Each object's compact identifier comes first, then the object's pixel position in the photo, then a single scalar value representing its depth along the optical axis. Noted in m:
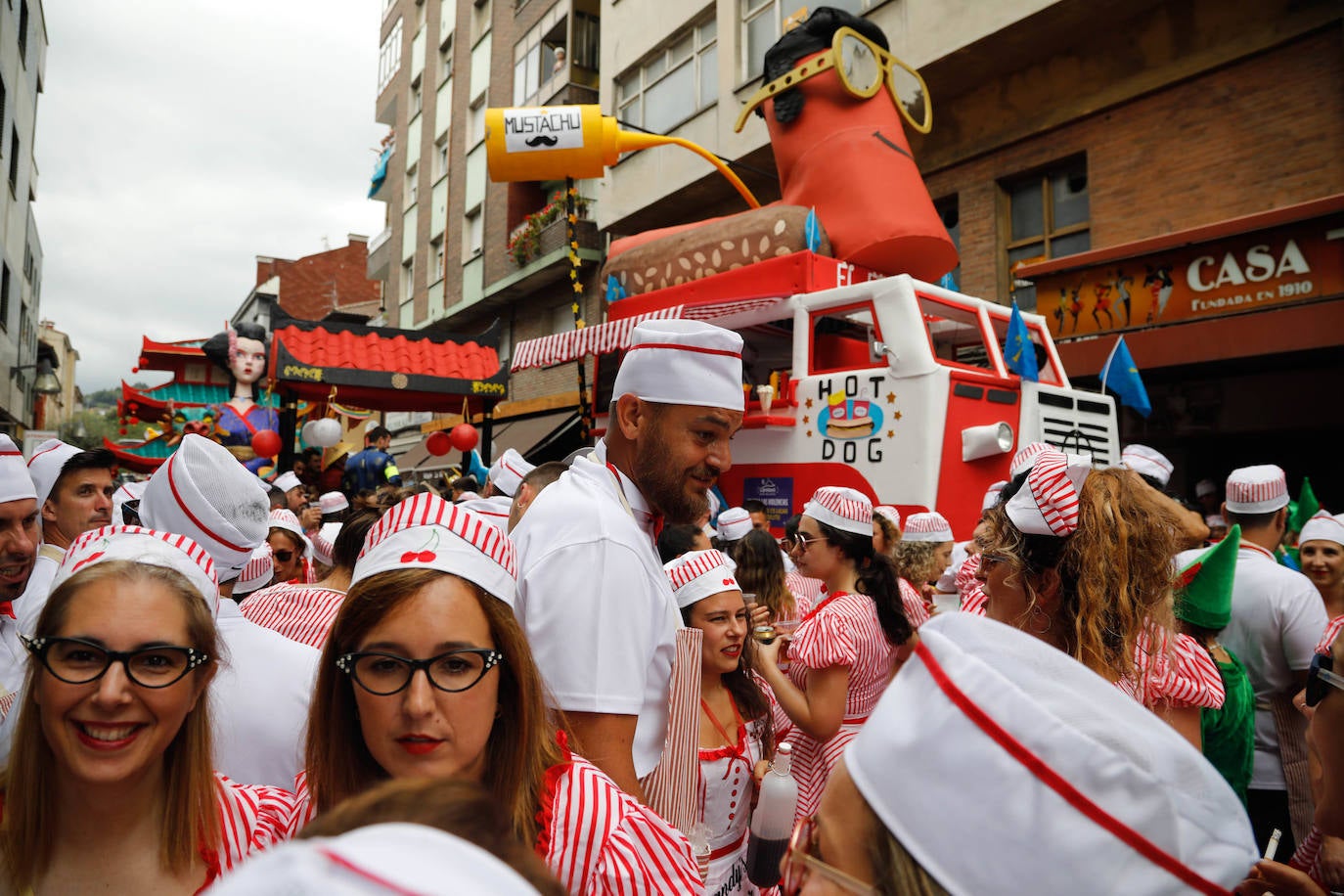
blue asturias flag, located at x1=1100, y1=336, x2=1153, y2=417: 8.02
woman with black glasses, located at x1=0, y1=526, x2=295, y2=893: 1.55
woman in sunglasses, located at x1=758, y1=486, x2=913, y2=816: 3.52
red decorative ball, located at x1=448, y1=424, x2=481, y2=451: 12.46
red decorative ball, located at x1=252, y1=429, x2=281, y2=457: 11.57
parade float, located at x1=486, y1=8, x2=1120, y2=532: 7.10
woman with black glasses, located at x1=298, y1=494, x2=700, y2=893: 1.56
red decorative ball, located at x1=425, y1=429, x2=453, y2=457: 13.70
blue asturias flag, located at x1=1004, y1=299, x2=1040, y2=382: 7.58
